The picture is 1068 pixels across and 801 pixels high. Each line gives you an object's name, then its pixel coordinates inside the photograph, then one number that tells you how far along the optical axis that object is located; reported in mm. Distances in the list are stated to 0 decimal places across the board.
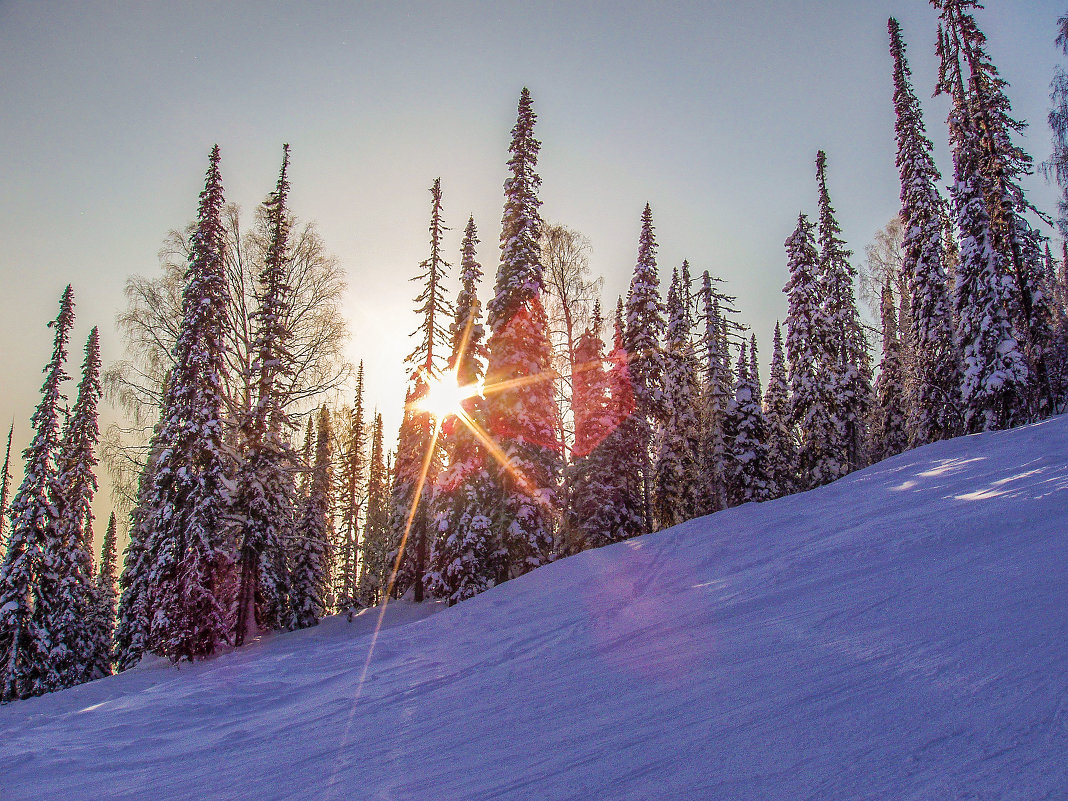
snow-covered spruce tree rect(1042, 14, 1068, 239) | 19875
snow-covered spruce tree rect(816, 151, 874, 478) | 30672
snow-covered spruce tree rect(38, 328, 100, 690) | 22844
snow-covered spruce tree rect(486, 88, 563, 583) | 22188
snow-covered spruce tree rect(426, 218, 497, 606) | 21844
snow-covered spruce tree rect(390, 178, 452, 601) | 25188
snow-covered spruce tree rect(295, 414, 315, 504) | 20000
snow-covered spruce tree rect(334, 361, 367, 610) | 43531
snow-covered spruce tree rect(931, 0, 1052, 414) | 21766
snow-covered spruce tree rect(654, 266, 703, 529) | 31234
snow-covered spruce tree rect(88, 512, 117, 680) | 27519
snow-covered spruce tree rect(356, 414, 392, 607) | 47375
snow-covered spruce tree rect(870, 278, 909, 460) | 36094
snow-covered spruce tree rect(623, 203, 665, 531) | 26453
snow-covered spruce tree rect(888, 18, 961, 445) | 25188
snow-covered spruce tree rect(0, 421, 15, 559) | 42234
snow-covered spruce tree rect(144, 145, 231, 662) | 17281
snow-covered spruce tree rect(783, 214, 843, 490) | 30547
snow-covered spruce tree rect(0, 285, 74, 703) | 21828
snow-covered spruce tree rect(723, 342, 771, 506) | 30562
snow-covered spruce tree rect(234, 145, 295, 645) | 19281
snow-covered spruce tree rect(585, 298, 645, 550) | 25625
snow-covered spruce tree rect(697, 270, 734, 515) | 31938
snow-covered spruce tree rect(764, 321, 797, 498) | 34594
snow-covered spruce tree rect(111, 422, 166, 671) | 21164
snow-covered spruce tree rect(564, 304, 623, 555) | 25641
